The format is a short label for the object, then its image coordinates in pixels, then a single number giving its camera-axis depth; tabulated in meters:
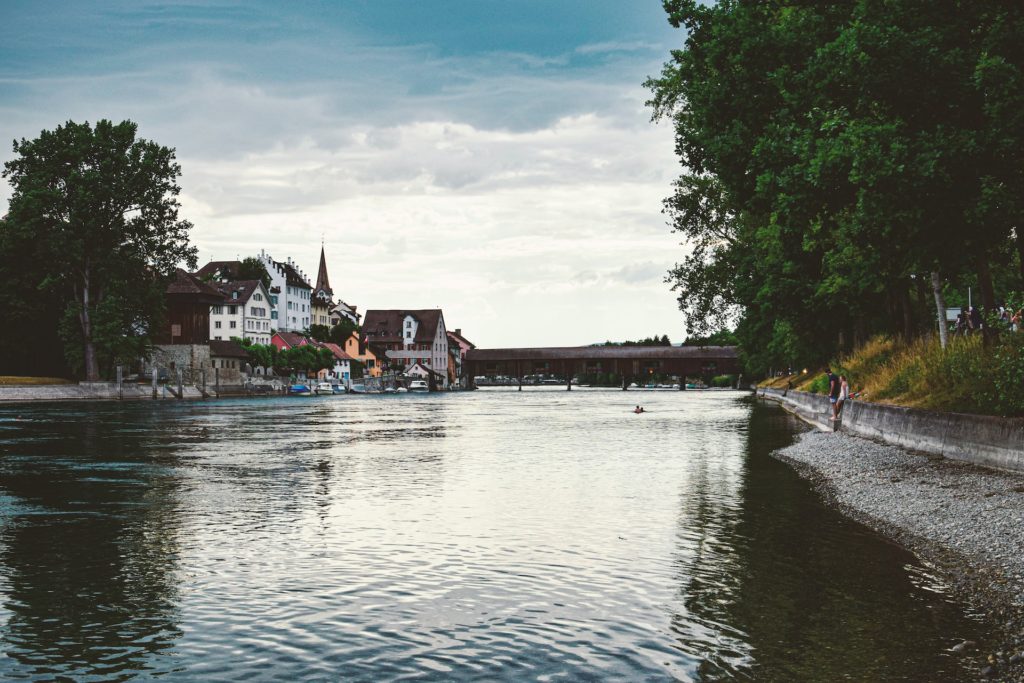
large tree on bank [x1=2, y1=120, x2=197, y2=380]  77.38
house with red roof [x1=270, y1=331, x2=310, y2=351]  162.88
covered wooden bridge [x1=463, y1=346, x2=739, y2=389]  159.25
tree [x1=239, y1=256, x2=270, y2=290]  180.60
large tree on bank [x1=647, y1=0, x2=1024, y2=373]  19.47
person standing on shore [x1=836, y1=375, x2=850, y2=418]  36.10
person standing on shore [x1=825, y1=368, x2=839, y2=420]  38.91
